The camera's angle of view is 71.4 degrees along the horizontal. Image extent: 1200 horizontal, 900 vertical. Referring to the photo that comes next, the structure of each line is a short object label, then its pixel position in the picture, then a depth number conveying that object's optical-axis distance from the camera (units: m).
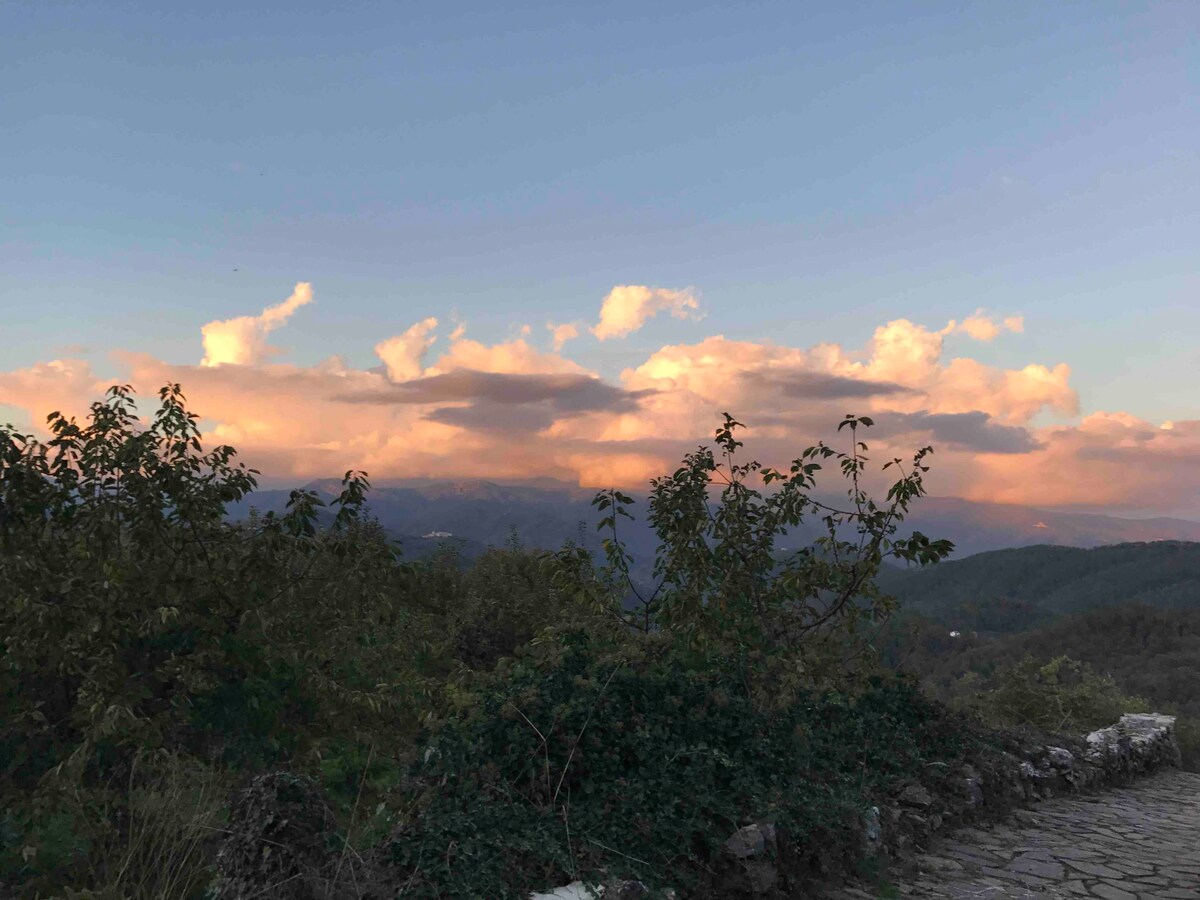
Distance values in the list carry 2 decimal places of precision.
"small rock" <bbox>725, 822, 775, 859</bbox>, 5.54
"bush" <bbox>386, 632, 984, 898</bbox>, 4.95
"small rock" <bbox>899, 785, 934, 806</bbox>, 7.59
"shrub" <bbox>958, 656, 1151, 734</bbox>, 14.15
